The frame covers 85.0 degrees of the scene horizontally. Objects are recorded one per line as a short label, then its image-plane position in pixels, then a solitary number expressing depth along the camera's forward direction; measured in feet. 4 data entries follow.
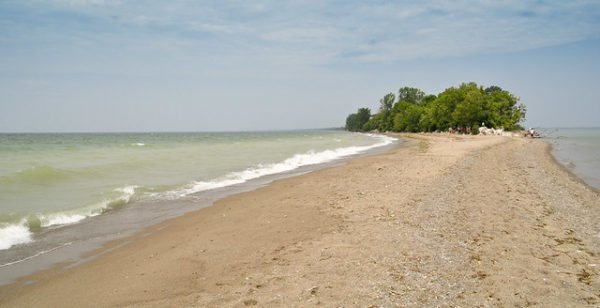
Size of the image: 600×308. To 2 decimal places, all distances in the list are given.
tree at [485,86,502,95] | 421.38
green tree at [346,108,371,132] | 640.17
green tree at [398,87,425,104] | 461.37
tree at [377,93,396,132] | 465.47
